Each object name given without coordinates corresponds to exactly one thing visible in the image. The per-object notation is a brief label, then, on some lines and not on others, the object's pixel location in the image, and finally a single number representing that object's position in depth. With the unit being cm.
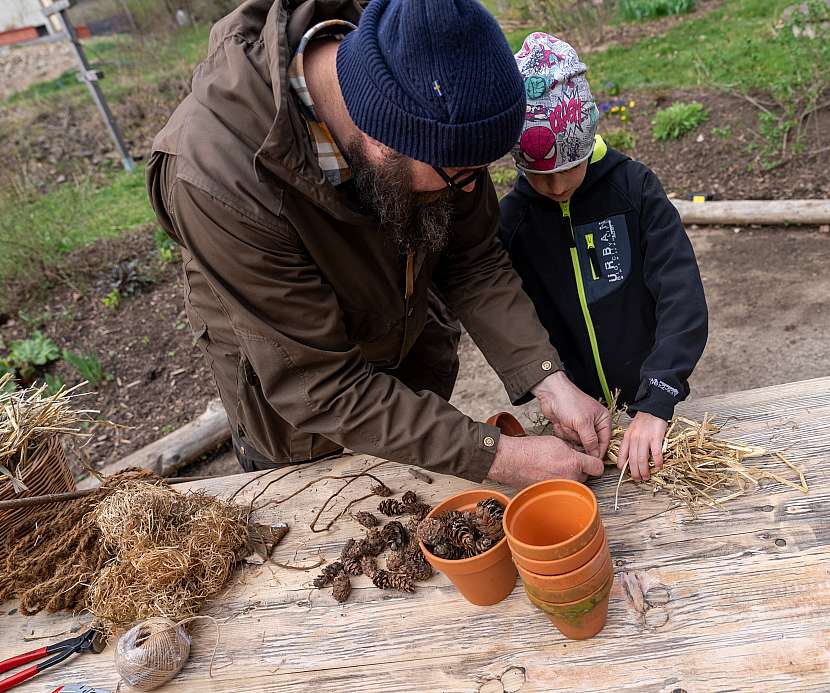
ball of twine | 162
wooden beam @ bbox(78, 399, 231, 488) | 412
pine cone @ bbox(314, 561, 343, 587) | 182
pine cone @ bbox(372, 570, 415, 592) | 173
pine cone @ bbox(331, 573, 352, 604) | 176
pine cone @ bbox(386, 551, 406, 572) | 177
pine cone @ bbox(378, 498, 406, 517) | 197
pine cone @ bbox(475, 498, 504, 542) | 154
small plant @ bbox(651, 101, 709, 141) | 611
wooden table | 138
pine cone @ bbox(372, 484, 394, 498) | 207
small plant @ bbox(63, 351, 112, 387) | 482
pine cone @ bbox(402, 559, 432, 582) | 174
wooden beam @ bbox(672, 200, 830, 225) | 474
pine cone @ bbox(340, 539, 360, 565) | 186
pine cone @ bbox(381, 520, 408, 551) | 186
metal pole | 779
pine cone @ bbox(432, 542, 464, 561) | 152
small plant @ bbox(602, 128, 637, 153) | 623
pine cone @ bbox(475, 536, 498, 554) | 152
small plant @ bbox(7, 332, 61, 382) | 525
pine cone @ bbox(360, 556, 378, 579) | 180
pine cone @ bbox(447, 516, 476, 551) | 152
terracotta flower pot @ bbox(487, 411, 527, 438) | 200
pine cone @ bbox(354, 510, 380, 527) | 195
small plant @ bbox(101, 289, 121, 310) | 588
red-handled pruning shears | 179
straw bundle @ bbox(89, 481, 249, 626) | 179
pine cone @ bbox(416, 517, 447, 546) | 154
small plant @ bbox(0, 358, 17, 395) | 506
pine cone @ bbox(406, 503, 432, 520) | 193
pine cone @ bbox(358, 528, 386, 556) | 186
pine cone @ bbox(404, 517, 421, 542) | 187
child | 205
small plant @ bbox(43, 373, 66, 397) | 489
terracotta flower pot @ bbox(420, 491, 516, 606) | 149
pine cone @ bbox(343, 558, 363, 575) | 183
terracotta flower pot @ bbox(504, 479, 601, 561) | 144
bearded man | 152
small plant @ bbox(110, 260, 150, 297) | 603
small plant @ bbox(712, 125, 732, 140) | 572
